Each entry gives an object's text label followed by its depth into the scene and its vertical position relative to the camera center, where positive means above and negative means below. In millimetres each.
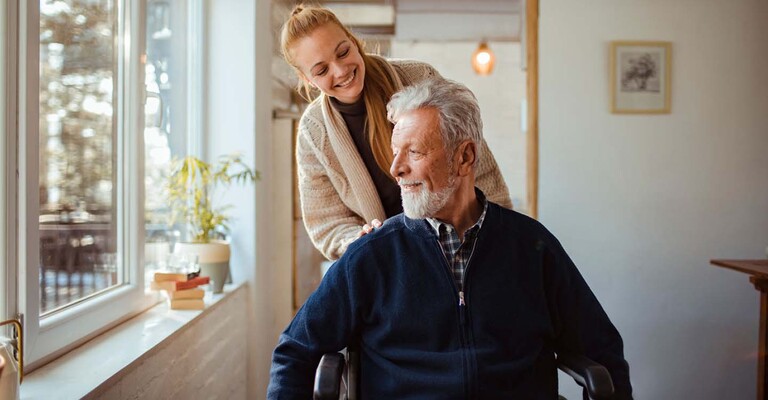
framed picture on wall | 3355 +577
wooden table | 2637 -510
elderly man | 1545 -266
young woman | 1789 +156
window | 1625 +69
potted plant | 2865 -115
